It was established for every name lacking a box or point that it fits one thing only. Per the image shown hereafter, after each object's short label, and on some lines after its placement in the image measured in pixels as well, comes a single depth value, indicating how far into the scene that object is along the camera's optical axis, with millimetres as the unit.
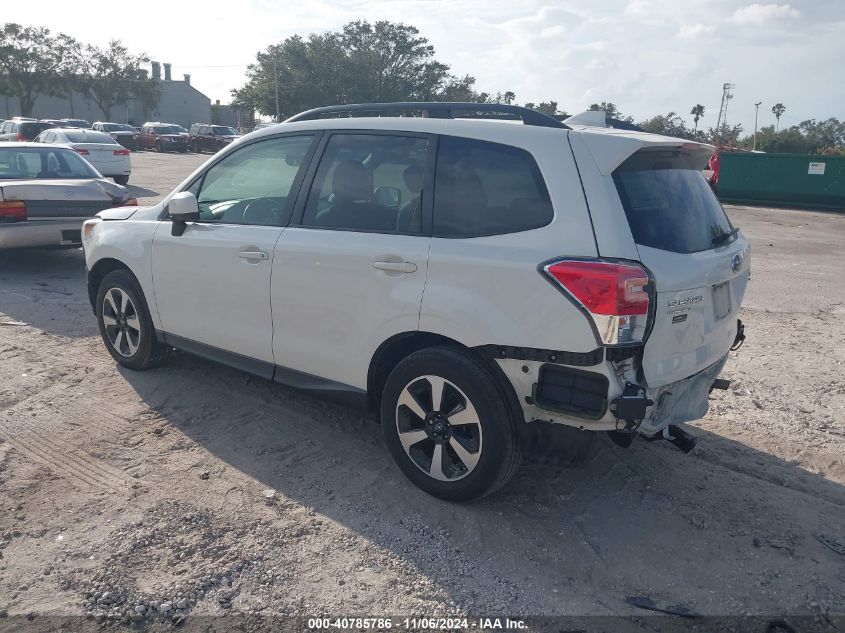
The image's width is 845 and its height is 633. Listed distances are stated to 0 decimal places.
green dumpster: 20312
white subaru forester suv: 3148
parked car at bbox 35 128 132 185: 19125
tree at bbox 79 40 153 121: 62806
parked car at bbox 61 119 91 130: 34094
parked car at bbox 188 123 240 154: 44094
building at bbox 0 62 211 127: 67938
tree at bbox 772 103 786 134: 83338
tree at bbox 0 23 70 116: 57250
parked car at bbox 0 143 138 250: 8234
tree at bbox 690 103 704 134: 74500
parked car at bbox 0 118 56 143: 22141
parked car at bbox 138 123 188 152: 42938
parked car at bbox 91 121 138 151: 39938
